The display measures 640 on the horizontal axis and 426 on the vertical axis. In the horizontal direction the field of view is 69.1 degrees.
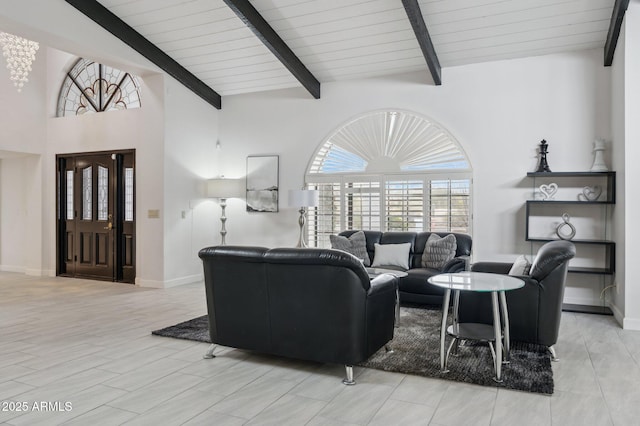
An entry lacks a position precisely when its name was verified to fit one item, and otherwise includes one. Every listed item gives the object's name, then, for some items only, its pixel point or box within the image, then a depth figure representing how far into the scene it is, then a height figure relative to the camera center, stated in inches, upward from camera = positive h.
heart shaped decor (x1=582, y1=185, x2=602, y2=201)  212.8 +8.1
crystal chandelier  229.9 +80.9
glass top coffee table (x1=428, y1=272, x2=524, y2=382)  121.5 -28.0
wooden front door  286.7 -4.5
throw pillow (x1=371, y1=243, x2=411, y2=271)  223.6 -22.6
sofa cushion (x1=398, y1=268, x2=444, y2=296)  203.2 -32.8
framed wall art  289.3 +16.3
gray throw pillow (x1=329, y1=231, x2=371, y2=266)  232.7 -18.0
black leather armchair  138.9 -27.4
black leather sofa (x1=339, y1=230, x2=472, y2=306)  203.5 -24.4
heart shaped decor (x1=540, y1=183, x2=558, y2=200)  221.7 +9.4
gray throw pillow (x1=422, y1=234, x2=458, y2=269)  215.9 -19.8
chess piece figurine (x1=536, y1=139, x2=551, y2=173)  221.9 +23.6
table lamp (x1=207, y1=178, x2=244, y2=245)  281.0 +12.4
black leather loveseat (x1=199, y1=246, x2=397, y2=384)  118.0 -25.3
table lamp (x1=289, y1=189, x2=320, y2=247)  252.4 +6.1
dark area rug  120.8 -44.0
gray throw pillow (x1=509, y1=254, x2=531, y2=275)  148.5 -18.7
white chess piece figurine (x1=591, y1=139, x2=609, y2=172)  209.5 +23.9
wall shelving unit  204.5 +0.3
